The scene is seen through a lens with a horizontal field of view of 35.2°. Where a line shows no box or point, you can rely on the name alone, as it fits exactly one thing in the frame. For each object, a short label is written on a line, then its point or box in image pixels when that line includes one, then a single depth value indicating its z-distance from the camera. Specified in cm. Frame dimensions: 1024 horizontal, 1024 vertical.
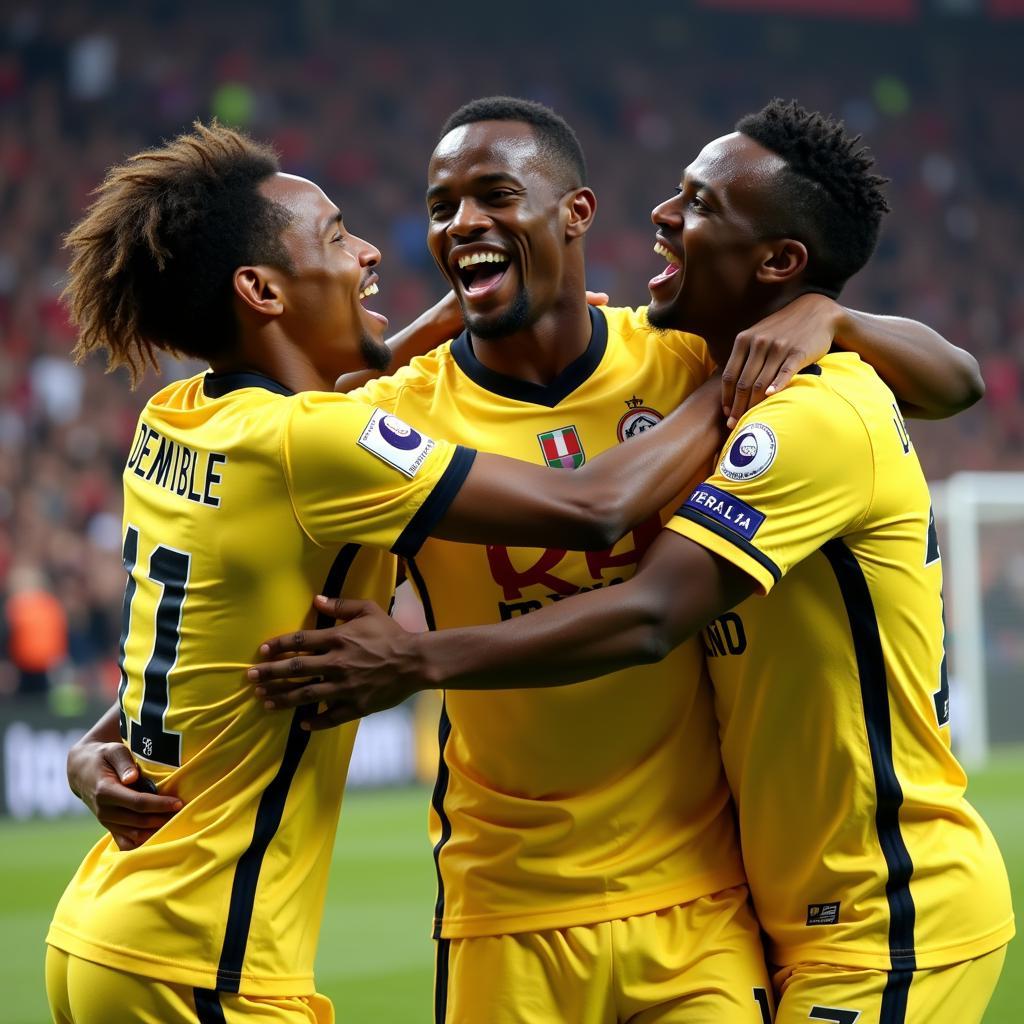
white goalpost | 1594
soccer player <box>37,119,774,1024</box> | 318
